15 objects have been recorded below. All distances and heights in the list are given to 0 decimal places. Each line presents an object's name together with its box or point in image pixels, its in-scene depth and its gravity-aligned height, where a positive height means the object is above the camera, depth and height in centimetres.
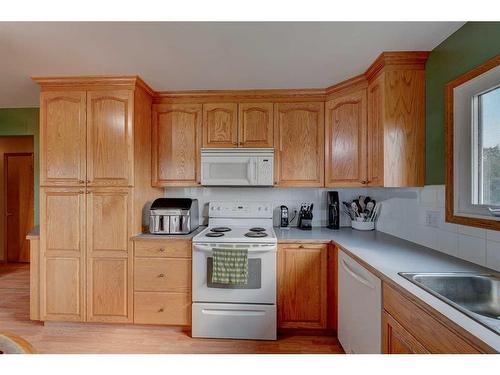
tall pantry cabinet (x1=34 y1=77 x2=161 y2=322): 215 -8
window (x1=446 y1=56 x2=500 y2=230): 133 +24
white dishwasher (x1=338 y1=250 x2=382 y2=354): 133 -72
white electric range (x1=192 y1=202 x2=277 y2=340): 202 -87
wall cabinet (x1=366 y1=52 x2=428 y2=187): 184 +49
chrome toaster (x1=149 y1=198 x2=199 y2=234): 226 -28
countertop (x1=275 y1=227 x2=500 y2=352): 81 -41
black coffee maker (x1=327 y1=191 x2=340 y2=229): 257 -24
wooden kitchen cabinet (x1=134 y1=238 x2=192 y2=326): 211 -78
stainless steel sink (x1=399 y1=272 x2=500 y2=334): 114 -46
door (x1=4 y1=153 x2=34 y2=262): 411 -27
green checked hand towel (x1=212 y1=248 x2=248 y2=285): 198 -62
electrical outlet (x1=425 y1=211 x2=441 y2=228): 169 -21
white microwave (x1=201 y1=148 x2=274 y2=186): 238 +19
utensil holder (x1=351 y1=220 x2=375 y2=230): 248 -36
